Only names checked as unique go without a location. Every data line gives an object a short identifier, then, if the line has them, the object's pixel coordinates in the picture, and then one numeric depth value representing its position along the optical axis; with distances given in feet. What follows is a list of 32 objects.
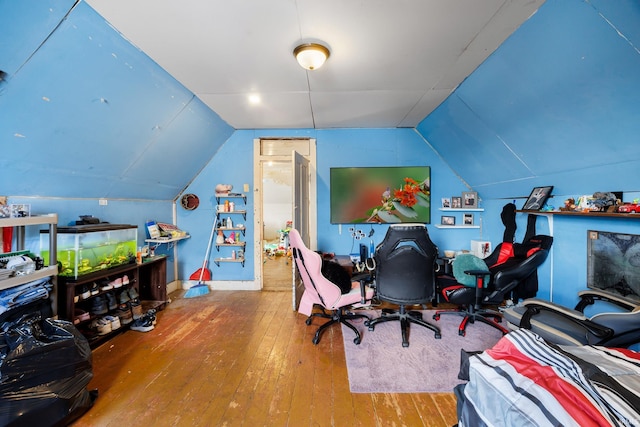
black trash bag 4.32
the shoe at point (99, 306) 7.99
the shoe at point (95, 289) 7.84
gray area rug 6.15
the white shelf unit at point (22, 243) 5.65
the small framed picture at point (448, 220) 12.57
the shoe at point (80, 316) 7.39
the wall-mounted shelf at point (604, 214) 5.65
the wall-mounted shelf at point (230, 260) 13.00
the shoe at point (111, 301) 8.44
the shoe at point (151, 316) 9.08
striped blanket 2.35
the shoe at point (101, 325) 7.95
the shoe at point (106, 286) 8.20
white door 10.30
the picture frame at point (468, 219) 12.48
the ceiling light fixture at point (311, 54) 6.32
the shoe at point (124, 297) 8.77
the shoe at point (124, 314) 8.75
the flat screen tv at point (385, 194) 12.64
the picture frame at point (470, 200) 12.31
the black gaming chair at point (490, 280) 8.09
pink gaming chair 7.63
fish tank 7.34
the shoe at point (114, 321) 8.27
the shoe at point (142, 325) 8.78
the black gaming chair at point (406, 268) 7.50
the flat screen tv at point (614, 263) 6.32
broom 12.29
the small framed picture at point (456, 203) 12.45
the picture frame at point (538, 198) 8.38
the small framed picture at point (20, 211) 6.23
